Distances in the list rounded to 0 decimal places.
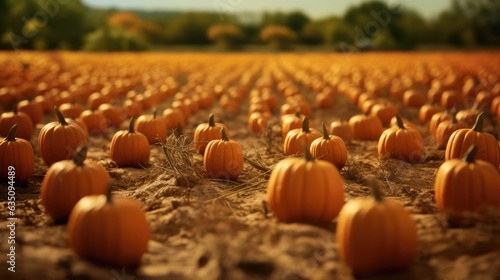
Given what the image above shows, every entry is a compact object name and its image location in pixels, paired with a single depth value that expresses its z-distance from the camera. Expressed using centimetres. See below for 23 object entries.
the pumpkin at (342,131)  899
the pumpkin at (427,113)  1109
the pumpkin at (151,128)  873
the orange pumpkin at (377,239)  360
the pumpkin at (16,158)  630
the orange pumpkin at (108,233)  379
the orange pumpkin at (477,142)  628
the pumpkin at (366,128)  940
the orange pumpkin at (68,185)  482
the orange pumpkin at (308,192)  451
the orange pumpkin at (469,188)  448
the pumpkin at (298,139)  699
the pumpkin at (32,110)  1077
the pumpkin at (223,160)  640
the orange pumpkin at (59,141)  715
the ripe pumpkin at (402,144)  736
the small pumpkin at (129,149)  721
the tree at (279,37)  6512
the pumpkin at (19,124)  856
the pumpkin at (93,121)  989
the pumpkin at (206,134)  780
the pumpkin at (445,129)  829
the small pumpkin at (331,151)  647
